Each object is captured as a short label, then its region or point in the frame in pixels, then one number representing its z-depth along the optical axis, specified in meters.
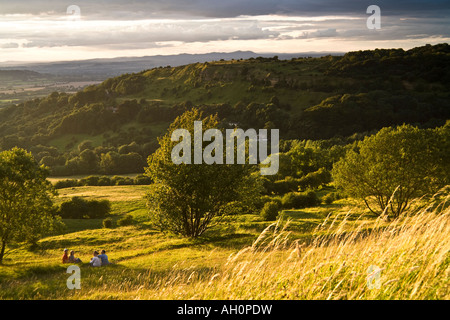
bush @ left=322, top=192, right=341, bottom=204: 69.69
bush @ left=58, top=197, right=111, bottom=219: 71.00
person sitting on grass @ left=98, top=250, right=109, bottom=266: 28.70
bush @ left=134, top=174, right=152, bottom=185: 120.19
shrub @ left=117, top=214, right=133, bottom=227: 60.53
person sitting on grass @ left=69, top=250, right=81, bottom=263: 30.39
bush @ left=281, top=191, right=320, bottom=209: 68.44
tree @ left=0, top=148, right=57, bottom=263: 33.91
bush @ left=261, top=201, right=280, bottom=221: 55.56
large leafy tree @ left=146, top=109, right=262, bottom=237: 36.81
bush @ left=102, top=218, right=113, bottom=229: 60.09
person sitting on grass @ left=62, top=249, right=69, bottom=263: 30.67
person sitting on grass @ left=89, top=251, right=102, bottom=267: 27.45
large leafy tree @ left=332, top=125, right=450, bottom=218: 42.44
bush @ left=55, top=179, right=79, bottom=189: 115.22
